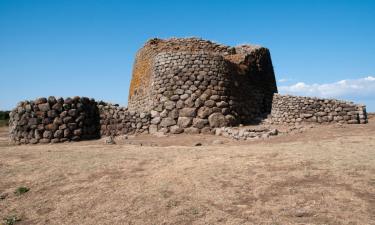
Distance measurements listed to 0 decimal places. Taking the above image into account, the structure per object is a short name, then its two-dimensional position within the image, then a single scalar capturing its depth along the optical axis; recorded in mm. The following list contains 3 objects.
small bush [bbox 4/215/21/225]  4235
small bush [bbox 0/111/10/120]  29234
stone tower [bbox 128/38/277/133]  12805
